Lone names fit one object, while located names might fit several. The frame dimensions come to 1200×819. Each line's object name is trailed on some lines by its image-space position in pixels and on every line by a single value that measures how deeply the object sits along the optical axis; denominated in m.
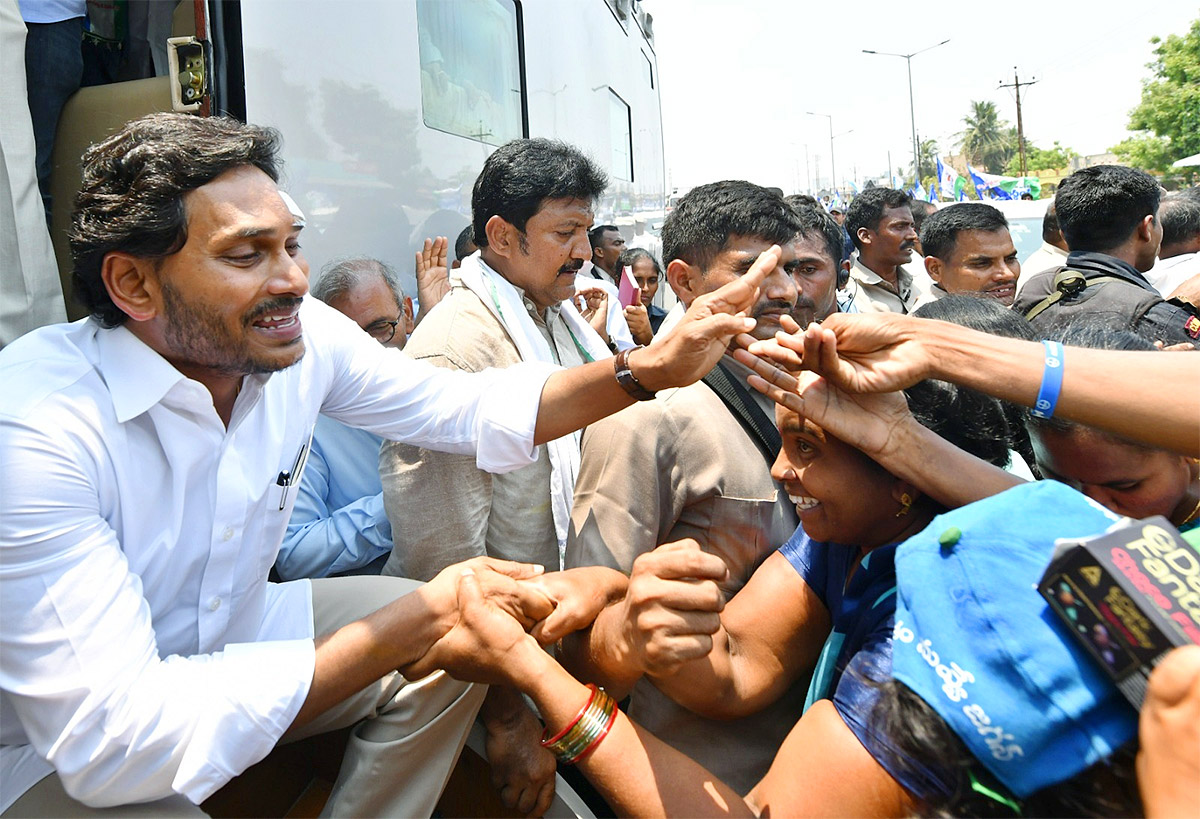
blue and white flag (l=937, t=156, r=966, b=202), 16.50
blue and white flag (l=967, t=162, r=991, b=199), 16.52
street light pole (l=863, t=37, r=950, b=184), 30.10
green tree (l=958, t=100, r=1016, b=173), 82.62
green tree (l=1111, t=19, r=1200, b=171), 31.14
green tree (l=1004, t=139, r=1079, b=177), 60.41
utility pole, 44.29
